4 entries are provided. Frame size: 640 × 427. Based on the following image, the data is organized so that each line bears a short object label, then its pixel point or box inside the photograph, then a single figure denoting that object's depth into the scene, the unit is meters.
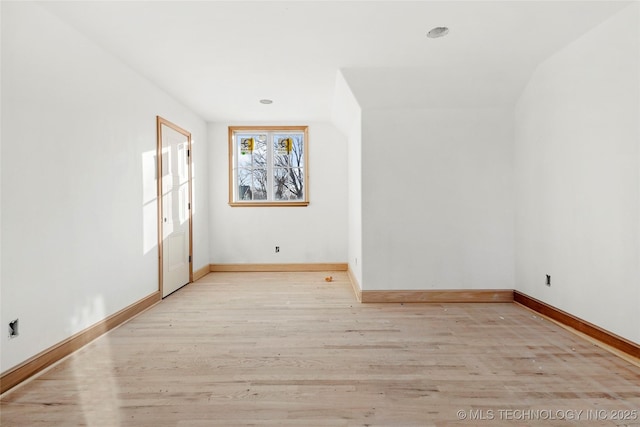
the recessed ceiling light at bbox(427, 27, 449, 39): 2.36
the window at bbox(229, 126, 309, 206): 5.19
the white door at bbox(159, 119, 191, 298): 3.71
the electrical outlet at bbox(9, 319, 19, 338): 1.85
